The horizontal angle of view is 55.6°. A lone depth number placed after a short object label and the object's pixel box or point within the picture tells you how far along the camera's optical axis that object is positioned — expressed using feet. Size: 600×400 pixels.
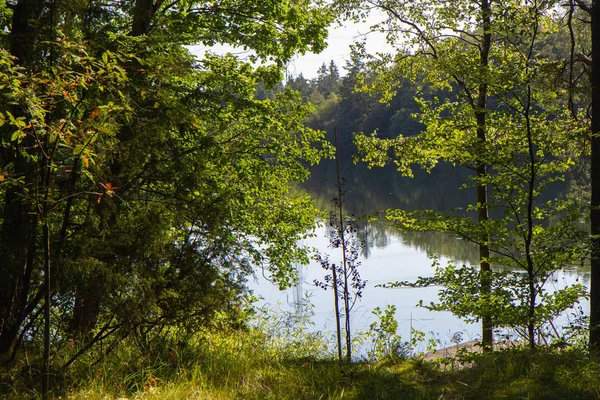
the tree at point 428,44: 28.48
